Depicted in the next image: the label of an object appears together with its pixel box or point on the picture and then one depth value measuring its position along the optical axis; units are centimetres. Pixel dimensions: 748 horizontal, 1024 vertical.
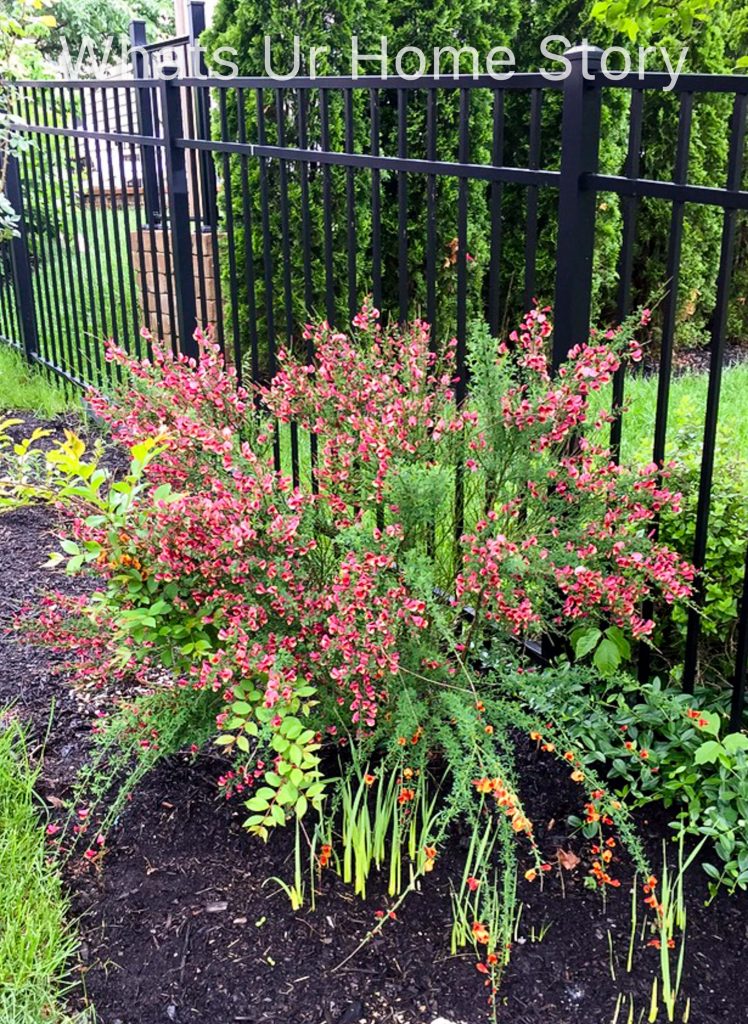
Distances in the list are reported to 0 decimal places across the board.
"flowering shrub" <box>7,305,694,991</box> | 229
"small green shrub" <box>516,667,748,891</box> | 234
